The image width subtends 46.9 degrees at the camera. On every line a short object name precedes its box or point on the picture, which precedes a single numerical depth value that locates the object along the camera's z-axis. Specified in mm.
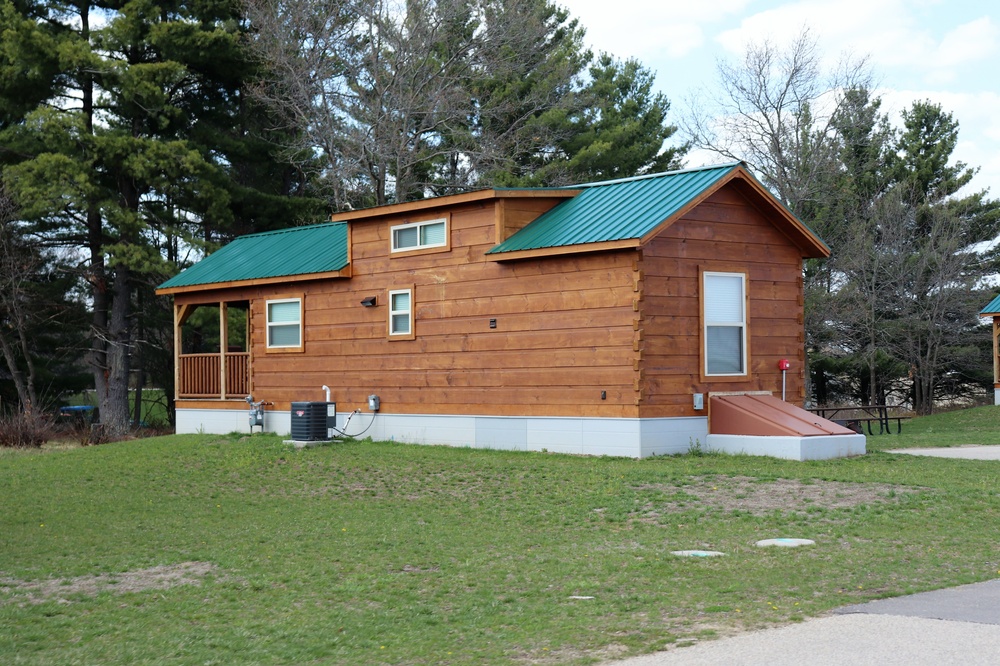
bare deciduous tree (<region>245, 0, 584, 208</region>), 30172
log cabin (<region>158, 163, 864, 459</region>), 16250
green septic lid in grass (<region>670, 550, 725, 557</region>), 9555
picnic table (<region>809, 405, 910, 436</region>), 21734
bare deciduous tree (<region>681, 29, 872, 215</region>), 31250
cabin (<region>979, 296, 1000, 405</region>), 36281
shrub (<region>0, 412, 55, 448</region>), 25250
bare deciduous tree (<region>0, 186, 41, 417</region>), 30312
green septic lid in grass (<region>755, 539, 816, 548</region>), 9922
